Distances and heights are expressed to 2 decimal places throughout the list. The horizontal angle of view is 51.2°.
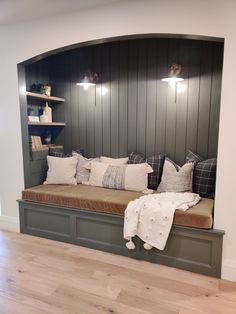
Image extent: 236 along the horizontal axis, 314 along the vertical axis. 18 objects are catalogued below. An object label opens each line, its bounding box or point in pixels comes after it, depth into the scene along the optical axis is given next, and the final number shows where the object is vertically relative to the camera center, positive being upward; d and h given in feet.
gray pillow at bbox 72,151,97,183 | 10.87 -1.98
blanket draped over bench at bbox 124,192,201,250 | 7.47 -2.84
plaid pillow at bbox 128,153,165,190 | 9.87 -1.77
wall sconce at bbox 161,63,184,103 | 9.29 +1.97
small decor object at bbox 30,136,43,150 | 10.69 -0.74
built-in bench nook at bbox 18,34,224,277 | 7.82 -0.07
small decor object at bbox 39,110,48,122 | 11.39 +0.34
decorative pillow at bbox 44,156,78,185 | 10.53 -1.94
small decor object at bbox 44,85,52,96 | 11.14 +1.63
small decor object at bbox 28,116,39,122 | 10.73 +0.32
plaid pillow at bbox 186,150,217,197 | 8.72 -1.85
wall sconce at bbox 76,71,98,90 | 10.78 +2.02
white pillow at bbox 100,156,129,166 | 10.69 -1.54
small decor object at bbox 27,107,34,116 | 11.06 +0.65
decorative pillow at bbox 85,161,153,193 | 9.66 -2.06
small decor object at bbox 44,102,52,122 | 11.61 +0.63
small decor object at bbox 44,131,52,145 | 11.96 -0.60
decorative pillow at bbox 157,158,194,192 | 8.98 -1.97
